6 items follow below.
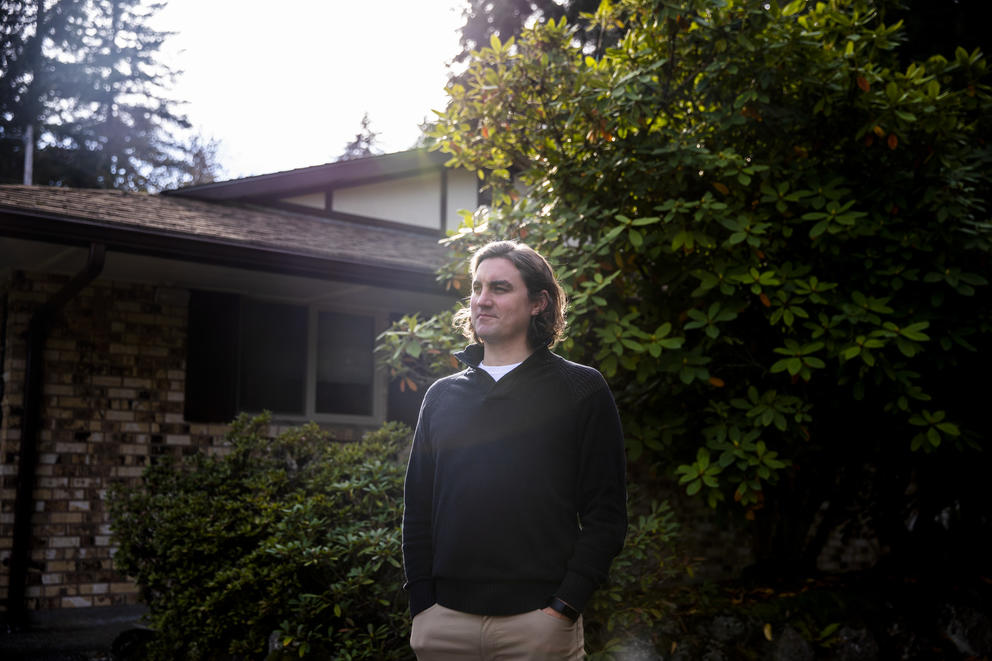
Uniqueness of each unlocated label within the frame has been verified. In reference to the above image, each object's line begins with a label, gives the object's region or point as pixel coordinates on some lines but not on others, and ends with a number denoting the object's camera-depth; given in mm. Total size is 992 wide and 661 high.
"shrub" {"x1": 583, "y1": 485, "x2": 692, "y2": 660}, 4895
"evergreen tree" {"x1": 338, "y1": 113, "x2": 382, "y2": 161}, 31200
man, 2625
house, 7523
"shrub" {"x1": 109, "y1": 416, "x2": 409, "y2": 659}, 4758
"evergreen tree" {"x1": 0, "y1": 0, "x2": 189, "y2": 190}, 26984
